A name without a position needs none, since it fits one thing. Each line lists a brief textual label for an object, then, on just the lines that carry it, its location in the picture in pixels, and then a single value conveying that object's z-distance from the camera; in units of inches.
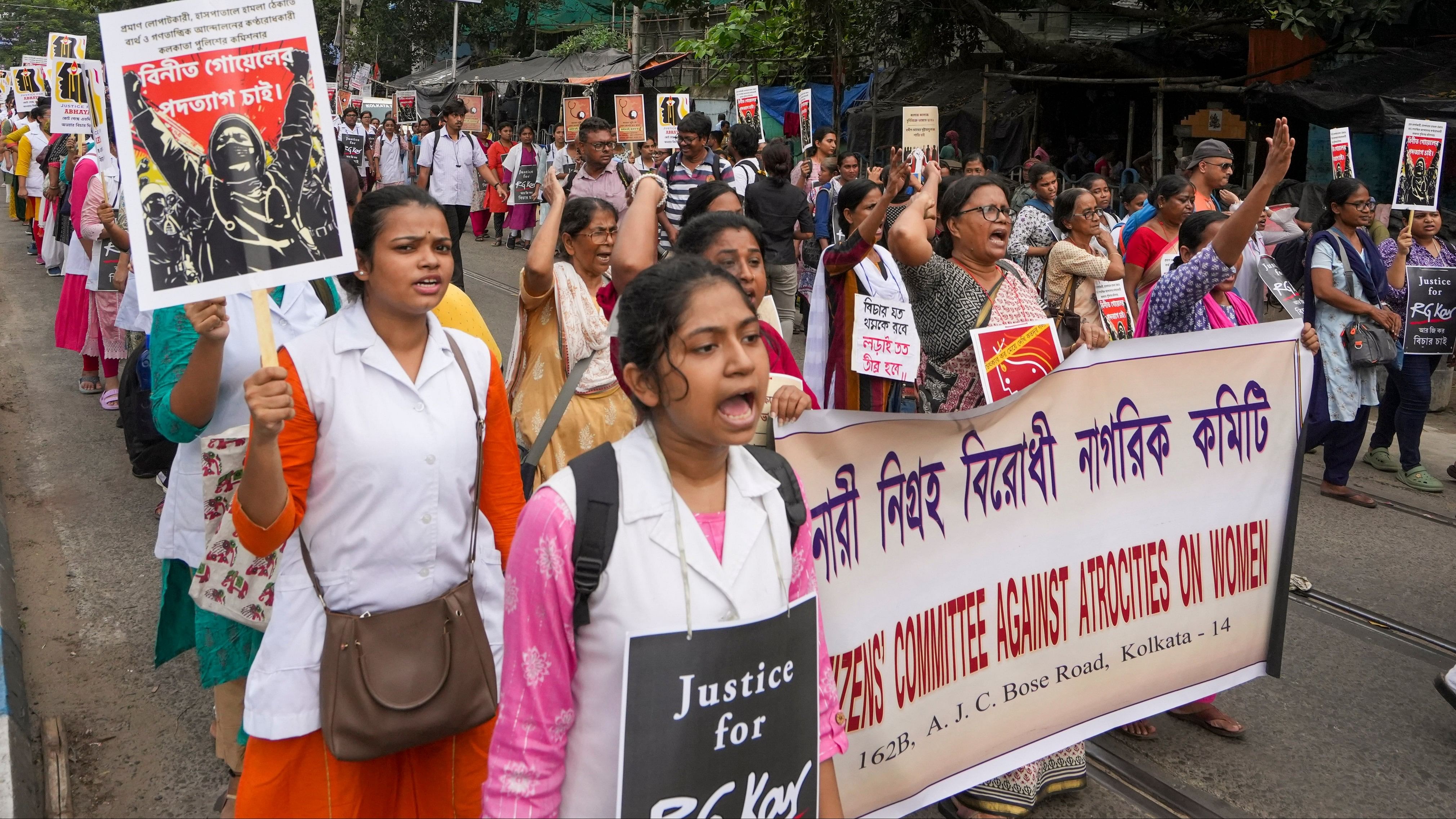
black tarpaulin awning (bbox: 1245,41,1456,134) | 410.3
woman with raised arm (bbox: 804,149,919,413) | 156.3
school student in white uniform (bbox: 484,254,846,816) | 71.7
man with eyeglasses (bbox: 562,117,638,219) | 414.0
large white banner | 120.4
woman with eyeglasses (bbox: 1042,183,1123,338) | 249.3
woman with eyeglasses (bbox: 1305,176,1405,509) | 267.7
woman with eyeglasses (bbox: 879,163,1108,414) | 149.4
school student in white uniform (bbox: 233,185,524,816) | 95.1
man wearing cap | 287.0
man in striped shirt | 386.0
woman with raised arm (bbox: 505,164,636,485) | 141.2
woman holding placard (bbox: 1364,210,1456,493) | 285.7
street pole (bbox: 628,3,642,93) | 815.7
